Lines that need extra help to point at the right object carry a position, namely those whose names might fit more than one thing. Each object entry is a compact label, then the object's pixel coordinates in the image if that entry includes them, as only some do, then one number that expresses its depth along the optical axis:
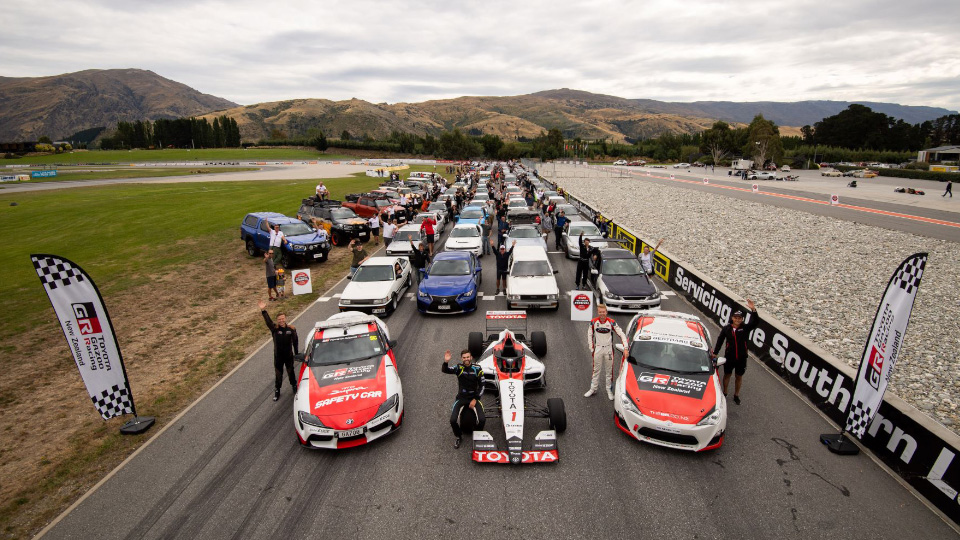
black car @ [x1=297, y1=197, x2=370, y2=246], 22.70
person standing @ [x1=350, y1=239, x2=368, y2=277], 15.84
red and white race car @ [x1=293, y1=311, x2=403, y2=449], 6.98
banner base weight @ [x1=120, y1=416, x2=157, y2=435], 7.80
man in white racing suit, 8.32
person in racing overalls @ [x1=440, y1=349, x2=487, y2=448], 7.18
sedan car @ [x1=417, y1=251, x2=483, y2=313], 12.89
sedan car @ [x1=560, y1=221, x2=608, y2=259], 18.72
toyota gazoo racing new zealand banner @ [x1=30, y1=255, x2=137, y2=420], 7.22
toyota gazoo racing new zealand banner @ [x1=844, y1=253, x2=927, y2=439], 6.49
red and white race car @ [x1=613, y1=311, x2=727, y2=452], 6.77
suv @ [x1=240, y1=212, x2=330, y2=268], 18.45
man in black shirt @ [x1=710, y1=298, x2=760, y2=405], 8.08
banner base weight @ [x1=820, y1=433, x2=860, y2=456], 6.82
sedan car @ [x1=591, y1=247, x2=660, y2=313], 12.76
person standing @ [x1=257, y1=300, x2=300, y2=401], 8.54
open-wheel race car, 6.75
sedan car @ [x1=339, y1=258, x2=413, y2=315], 12.96
